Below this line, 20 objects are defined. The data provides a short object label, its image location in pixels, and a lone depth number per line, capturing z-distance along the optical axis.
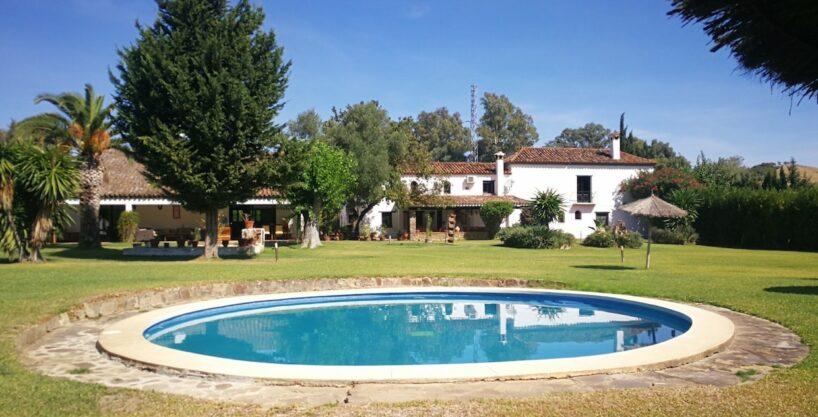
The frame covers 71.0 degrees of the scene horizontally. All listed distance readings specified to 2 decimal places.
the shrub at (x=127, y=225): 33.06
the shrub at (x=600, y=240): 31.03
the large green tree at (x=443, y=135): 75.75
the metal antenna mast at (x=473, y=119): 78.58
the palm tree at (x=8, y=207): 17.91
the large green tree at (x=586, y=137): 95.88
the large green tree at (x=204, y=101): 19.23
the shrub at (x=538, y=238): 29.64
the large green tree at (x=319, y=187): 28.25
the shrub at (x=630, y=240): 30.34
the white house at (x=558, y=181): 44.34
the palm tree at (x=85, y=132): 26.52
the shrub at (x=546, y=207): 37.47
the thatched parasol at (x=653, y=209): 18.90
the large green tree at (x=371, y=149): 38.94
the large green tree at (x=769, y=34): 2.22
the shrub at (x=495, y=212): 39.78
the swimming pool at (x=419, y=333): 6.95
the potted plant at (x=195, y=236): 25.91
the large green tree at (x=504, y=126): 78.56
